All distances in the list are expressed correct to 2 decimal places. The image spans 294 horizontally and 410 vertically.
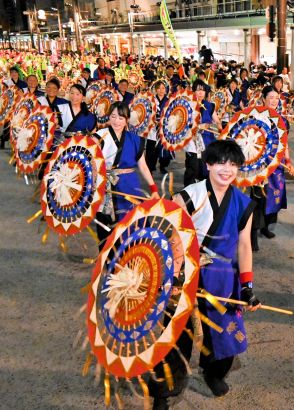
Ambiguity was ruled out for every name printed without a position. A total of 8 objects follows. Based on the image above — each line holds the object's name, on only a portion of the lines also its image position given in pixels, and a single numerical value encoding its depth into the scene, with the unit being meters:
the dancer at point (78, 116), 5.95
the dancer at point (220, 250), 2.52
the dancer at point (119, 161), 4.11
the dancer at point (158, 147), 8.09
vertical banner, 12.34
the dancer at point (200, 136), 6.48
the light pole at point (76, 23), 35.52
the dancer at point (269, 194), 4.95
